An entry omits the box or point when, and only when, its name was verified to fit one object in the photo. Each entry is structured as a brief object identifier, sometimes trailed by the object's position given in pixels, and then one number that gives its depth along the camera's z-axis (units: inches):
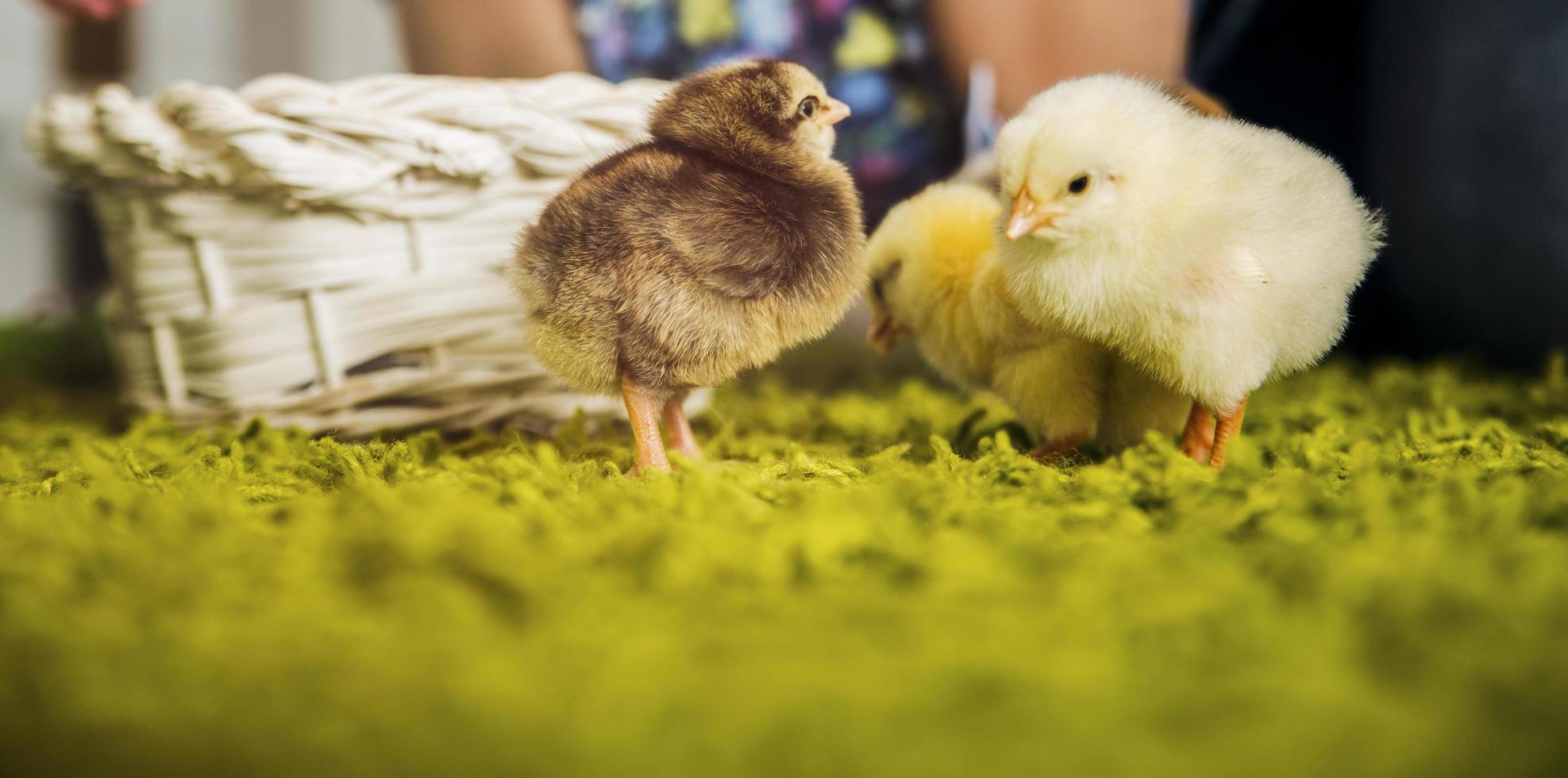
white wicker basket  28.4
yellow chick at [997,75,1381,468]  26.3
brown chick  27.1
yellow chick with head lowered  27.9
